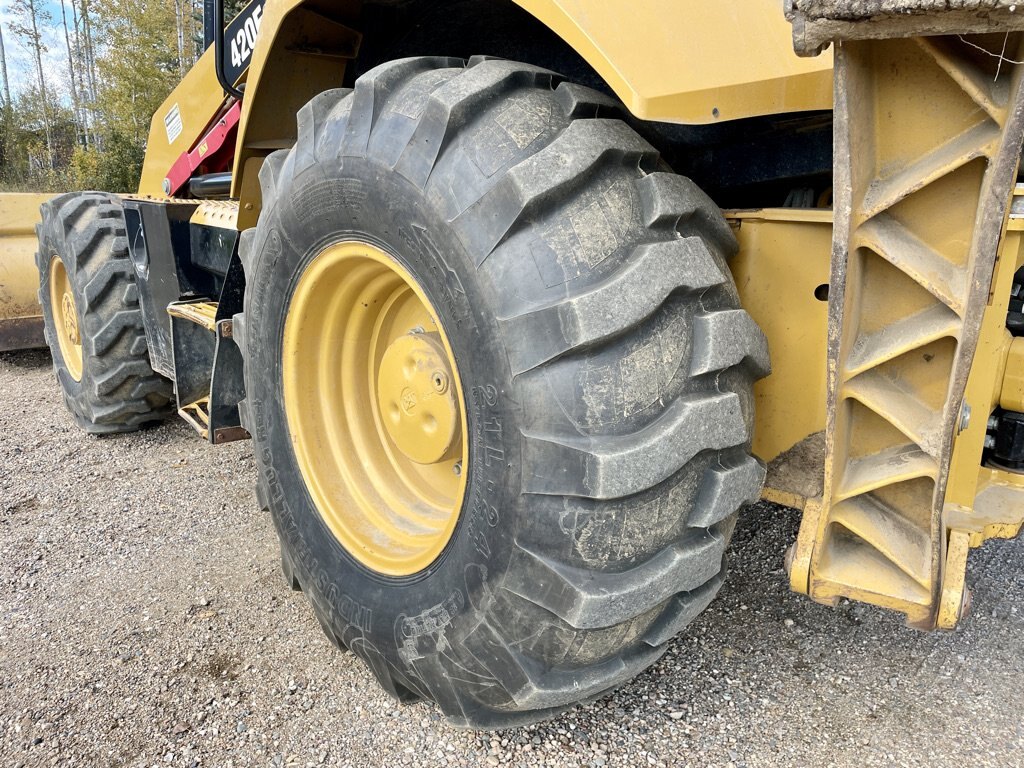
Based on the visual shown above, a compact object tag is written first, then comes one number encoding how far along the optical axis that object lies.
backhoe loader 1.17
